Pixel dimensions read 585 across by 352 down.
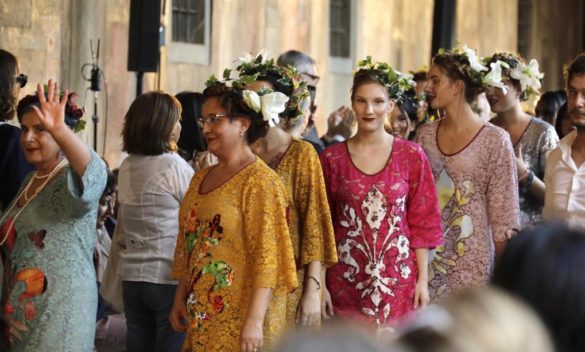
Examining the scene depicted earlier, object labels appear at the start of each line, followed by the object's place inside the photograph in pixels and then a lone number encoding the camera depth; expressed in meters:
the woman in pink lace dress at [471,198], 9.98
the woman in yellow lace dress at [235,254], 8.30
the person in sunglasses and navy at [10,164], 9.41
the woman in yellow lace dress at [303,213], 9.10
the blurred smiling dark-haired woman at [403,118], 13.48
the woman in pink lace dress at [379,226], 9.41
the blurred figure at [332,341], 2.67
